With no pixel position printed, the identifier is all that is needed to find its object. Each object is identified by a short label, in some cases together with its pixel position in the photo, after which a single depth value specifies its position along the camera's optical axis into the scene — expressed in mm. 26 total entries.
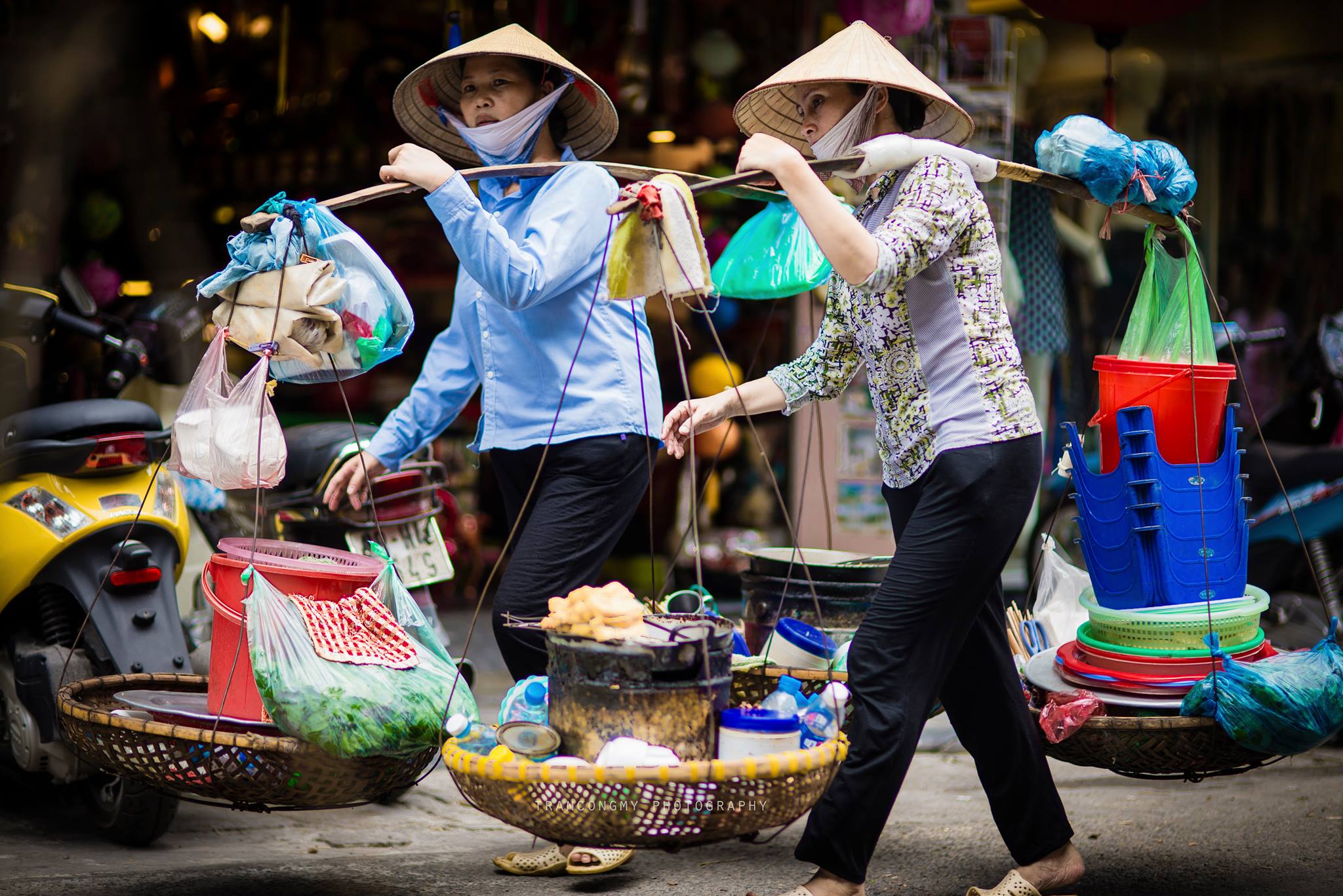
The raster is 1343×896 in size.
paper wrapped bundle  5414
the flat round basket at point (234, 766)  4945
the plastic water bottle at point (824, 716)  5008
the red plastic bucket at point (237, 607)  5418
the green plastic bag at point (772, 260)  7105
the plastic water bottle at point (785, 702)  5156
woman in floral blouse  5258
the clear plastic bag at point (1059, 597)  7316
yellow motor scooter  6730
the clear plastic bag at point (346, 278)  5469
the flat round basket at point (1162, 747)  5730
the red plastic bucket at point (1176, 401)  6371
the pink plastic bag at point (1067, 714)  5891
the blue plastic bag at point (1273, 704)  5562
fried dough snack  4766
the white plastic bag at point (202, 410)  5512
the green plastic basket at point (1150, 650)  6109
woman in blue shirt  6055
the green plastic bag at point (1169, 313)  6437
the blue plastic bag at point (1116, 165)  6230
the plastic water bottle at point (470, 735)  4910
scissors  7254
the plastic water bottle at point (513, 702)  5234
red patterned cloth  5211
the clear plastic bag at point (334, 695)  4930
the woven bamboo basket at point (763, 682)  6215
